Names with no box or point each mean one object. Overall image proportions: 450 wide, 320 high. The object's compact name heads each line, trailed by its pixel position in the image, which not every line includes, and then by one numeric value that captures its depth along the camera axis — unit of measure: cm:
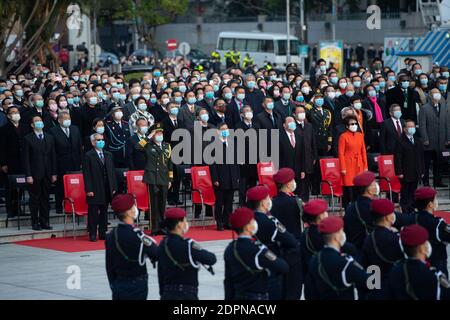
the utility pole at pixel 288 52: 5977
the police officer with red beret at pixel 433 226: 1511
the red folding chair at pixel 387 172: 2406
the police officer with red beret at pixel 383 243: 1383
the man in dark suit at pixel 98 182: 2172
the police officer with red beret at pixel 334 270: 1260
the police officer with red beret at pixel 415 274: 1216
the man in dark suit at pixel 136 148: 2269
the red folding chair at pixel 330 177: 2377
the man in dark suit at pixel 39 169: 2238
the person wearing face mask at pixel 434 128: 2581
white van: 6291
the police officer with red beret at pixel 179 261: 1330
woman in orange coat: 2275
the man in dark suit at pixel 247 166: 2327
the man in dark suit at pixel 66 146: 2311
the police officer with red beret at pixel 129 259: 1393
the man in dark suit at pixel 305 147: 2350
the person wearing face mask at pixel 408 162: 2381
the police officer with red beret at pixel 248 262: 1310
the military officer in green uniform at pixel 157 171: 2194
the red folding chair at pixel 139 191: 2241
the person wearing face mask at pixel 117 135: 2358
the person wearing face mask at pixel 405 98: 2705
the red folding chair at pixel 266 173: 2292
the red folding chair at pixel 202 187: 2308
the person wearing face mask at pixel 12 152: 2311
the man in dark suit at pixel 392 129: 2411
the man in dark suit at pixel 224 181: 2272
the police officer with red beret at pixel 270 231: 1464
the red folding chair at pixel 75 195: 2211
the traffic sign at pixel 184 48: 5021
